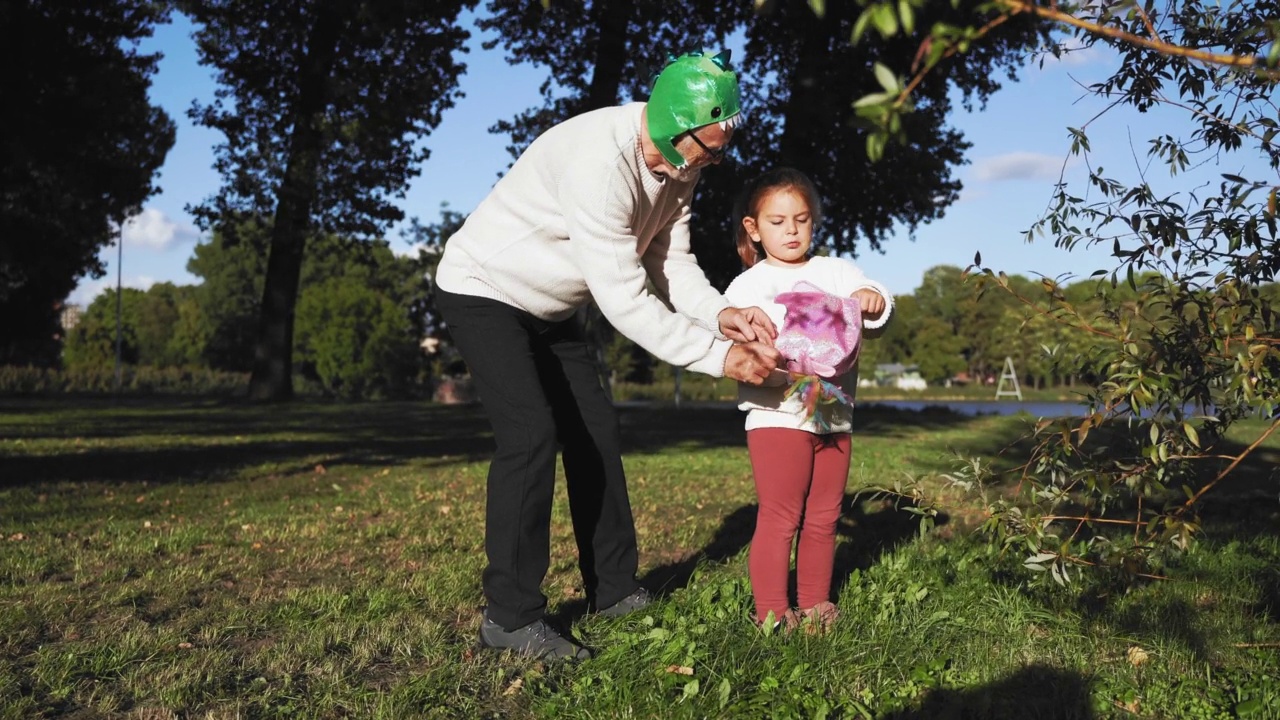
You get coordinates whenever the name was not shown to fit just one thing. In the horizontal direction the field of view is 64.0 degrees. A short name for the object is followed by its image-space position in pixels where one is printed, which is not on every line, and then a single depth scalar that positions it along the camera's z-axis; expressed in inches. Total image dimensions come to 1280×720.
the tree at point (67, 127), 449.7
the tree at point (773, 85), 660.1
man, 135.7
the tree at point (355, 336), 2610.7
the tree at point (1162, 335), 129.3
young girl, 150.9
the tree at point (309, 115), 795.4
